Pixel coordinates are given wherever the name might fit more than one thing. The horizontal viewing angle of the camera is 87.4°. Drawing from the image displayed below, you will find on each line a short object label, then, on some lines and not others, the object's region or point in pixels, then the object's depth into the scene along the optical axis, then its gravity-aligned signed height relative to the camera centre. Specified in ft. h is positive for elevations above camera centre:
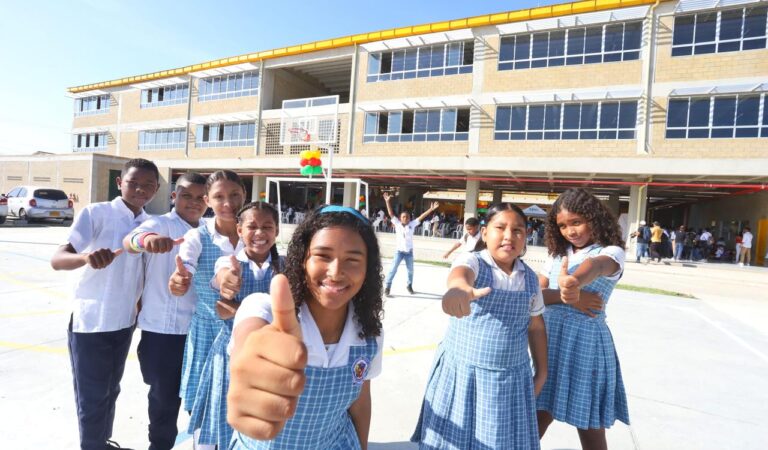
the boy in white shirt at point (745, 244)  49.65 -0.17
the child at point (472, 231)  22.72 -0.30
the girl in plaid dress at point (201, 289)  7.00 -1.42
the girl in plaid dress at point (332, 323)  4.39 -1.25
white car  57.39 -0.73
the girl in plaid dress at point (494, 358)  6.24 -2.14
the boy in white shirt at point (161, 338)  7.27 -2.42
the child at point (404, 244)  25.08 -1.41
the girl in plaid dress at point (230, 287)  6.23 -1.24
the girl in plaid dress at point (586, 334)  7.13 -1.87
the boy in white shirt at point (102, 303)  6.97 -1.78
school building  48.75 +17.59
